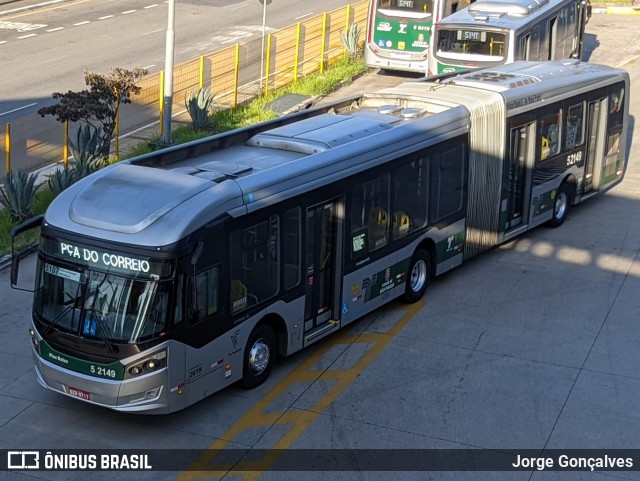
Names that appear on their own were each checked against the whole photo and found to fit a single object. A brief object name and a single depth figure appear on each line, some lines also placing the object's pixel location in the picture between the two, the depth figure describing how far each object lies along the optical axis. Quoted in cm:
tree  2069
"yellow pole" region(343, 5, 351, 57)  3325
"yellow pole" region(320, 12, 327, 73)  3122
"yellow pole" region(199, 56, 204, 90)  2619
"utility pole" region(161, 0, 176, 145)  2241
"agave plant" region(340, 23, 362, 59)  3266
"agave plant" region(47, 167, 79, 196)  1975
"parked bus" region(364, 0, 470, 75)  3039
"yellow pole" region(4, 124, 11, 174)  2016
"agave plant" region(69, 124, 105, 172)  2041
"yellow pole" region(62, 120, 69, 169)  2138
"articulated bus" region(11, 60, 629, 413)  1197
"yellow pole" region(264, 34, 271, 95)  2827
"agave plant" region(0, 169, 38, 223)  1902
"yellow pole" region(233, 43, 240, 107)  2705
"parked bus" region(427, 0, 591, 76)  2664
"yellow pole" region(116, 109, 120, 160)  2275
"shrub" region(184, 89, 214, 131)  2512
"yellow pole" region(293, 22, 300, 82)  2988
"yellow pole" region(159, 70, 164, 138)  2453
